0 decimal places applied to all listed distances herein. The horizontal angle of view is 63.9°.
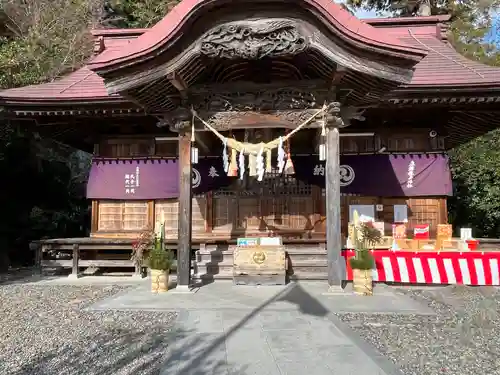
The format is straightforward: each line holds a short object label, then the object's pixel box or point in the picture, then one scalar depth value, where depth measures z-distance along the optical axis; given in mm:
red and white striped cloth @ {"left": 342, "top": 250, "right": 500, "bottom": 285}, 8672
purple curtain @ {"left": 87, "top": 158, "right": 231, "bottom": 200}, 10680
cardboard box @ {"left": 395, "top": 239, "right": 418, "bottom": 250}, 9188
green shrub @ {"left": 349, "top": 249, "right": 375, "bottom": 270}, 7246
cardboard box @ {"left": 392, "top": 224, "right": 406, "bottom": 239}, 9469
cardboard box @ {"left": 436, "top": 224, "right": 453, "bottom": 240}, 9211
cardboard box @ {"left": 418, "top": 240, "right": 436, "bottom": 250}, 9083
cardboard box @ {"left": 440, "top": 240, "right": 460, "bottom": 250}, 9031
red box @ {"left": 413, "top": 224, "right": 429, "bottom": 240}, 9570
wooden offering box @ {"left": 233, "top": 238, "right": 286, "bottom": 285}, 8469
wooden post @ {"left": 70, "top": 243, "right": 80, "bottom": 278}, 10199
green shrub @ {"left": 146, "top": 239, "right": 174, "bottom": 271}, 7605
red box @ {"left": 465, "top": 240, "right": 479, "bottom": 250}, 9116
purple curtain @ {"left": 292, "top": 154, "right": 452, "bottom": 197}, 10188
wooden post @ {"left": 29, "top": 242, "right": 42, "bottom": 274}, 10570
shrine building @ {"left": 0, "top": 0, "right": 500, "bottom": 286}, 6758
